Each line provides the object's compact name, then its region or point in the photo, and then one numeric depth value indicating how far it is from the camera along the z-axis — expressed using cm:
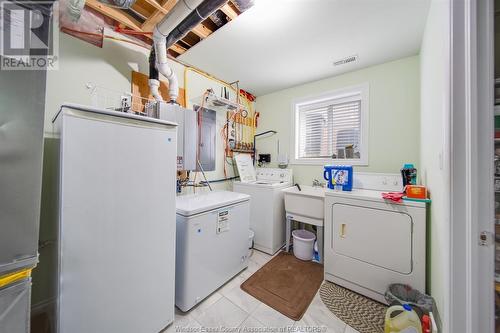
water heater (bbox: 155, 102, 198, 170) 165
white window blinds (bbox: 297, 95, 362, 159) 248
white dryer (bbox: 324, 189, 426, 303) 145
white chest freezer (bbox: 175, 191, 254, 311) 141
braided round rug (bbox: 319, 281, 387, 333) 136
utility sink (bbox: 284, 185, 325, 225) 209
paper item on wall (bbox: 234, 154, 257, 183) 284
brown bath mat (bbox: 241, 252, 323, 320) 155
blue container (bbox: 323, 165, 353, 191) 195
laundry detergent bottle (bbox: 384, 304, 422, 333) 109
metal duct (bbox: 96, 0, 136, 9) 112
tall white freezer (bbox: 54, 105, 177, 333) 86
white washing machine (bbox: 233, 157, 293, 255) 236
